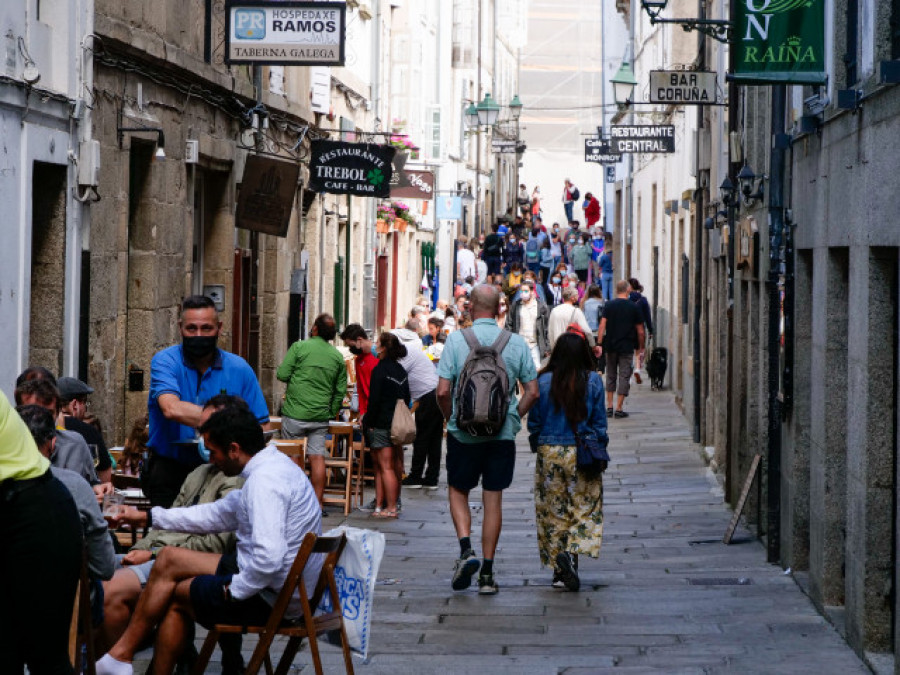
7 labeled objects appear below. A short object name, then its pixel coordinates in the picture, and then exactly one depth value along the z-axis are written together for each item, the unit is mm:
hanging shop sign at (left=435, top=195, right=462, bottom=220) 44031
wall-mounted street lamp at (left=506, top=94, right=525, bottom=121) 50634
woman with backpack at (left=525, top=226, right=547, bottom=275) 45594
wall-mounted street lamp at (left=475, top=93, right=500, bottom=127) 44184
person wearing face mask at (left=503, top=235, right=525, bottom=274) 46125
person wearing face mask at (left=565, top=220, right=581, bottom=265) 47281
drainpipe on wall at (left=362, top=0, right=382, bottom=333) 31906
